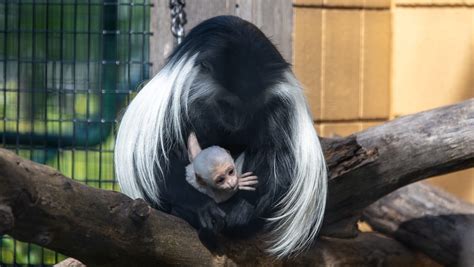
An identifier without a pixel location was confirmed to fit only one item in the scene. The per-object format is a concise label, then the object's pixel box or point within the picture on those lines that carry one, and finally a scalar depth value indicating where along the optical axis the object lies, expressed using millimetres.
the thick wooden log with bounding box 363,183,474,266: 6145
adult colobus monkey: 5141
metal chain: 6199
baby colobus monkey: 4773
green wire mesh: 7633
